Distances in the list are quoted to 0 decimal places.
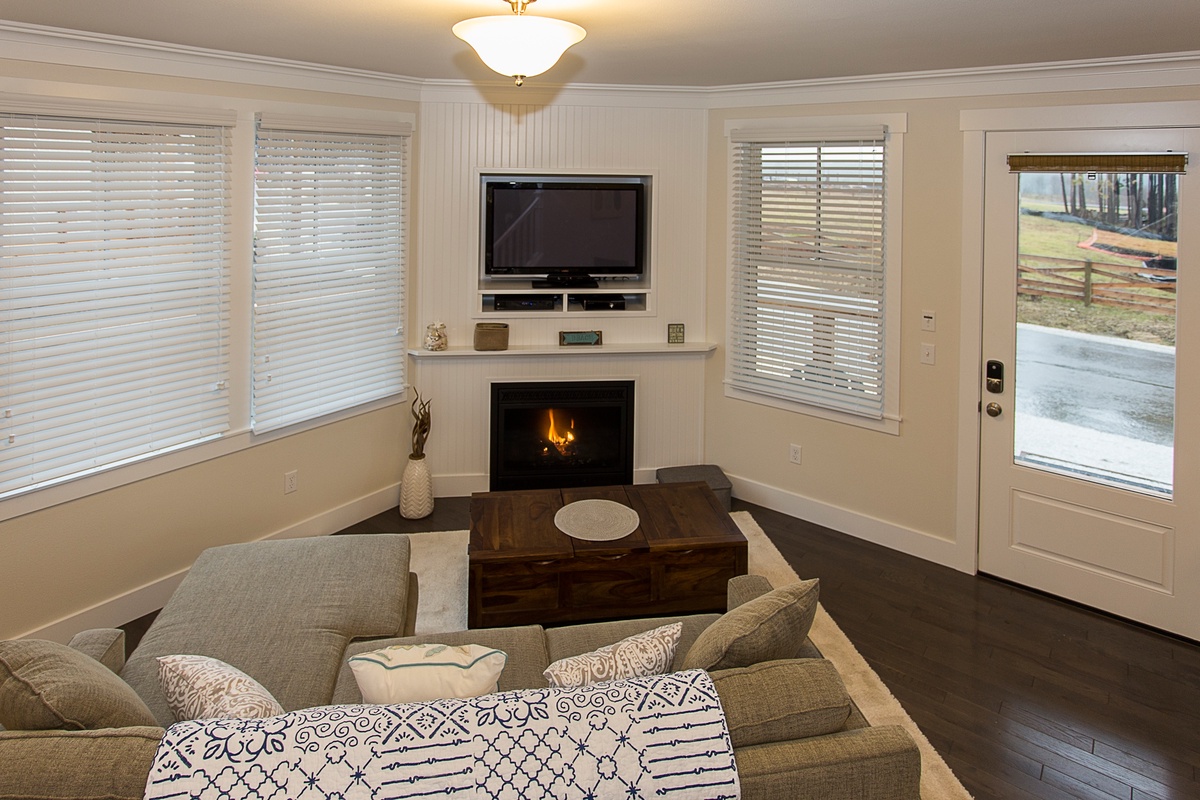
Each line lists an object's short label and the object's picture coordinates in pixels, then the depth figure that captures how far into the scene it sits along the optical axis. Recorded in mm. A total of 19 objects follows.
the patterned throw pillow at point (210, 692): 2023
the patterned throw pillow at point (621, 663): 2207
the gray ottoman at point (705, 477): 5160
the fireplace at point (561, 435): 5324
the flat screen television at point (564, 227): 5180
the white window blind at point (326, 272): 4363
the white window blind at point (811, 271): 4711
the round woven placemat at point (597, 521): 3762
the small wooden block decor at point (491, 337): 5199
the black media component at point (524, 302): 5305
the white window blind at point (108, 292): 3375
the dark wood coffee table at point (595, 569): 3596
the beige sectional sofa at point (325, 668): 1777
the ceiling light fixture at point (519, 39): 2793
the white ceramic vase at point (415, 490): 5070
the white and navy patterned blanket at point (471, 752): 1706
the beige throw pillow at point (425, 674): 2070
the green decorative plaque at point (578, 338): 5328
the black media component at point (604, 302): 5375
